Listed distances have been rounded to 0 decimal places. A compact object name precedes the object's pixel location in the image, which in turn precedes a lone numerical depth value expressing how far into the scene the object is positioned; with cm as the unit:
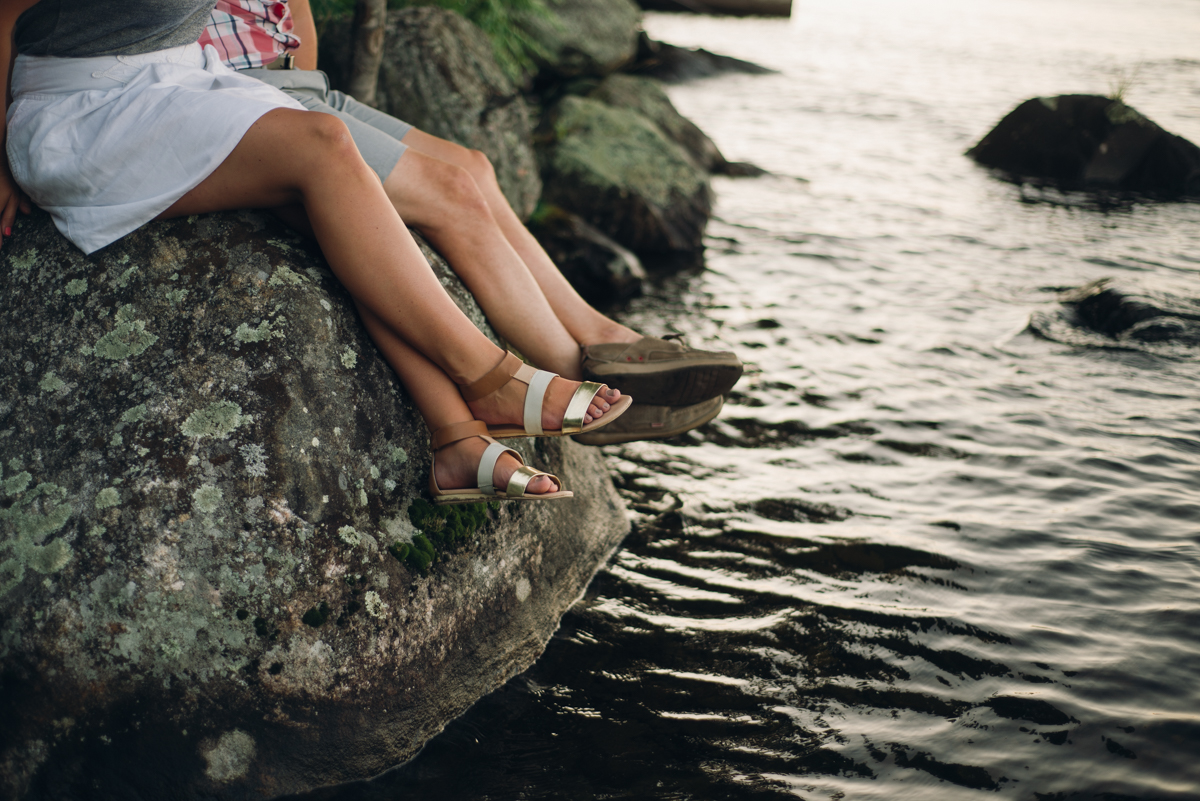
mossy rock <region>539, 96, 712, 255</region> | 779
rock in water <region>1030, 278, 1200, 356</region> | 588
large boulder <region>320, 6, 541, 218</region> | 611
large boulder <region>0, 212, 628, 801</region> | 232
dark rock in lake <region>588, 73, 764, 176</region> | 1030
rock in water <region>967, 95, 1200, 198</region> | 1023
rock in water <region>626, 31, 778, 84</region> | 1767
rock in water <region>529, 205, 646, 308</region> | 698
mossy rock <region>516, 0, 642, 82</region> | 1241
